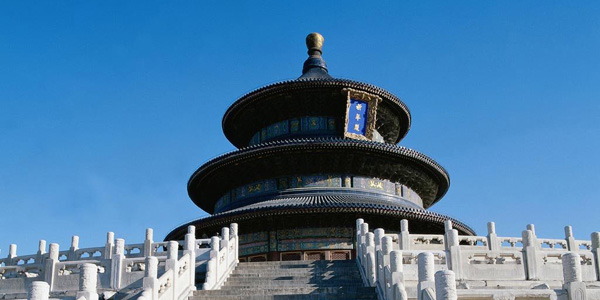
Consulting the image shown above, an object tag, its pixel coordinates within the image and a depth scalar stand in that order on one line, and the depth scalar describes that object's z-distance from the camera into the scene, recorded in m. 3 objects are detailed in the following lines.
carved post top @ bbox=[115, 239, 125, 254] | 19.38
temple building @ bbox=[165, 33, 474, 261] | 27.09
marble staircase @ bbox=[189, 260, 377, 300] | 15.53
